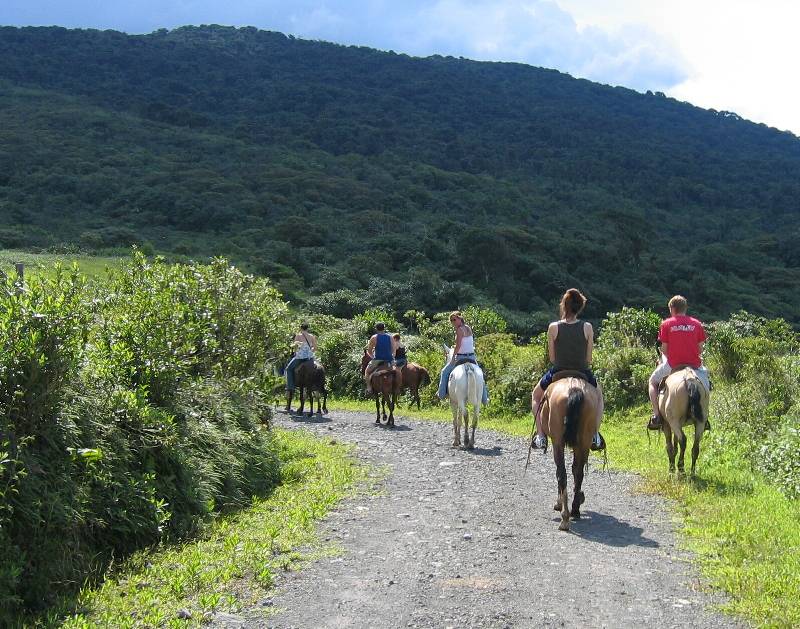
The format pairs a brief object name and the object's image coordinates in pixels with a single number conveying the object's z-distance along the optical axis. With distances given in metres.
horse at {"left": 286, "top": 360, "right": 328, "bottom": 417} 21.28
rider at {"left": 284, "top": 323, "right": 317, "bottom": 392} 21.39
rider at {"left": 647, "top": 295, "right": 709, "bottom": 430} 11.28
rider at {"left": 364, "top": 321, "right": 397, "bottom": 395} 19.91
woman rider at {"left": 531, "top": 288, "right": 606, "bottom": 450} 9.05
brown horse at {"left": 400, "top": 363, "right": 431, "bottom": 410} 22.56
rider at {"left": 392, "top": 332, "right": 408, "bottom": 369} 22.45
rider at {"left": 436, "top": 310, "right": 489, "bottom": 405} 14.78
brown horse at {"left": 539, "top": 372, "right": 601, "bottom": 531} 8.58
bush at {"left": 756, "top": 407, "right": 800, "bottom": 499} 10.28
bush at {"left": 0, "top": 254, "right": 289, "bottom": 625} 6.66
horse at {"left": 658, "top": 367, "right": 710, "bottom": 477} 10.80
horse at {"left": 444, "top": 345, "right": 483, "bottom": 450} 14.73
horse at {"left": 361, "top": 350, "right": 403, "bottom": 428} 19.33
